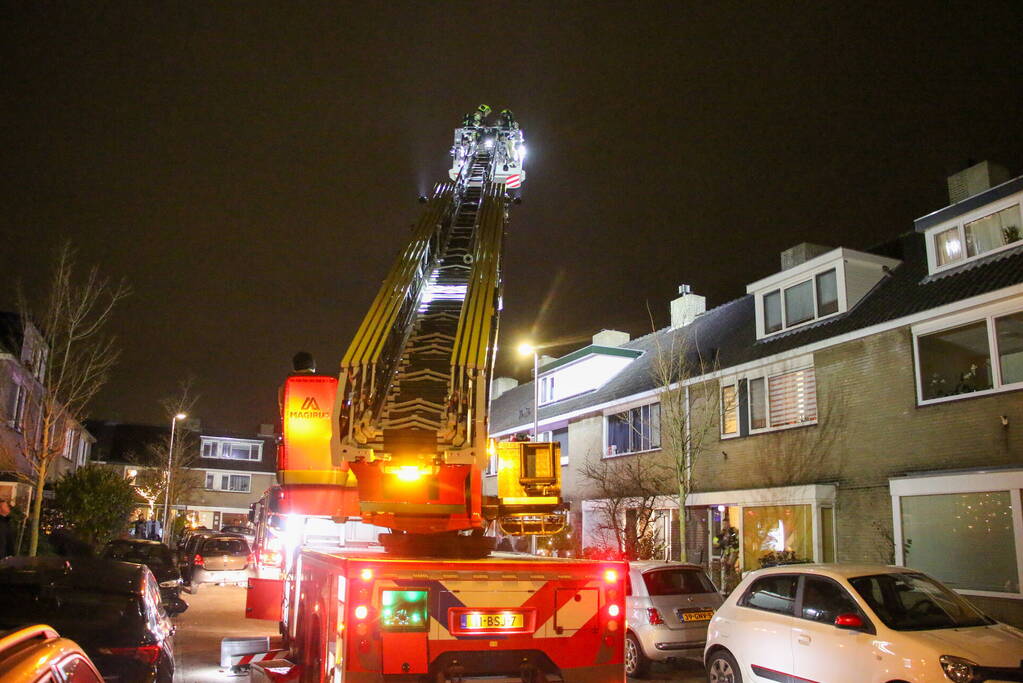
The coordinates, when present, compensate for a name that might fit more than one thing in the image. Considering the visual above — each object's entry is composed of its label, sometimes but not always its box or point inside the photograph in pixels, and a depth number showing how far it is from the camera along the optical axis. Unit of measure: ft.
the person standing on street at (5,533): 37.78
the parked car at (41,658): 9.16
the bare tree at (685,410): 60.03
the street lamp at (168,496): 118.98
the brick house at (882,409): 44.47
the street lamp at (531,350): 69.97
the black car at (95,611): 21.53
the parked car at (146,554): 55.81
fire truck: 19.15
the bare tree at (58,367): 57.72
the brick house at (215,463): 185.88
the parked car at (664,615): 34.71
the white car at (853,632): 21.48
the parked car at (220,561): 69.97
